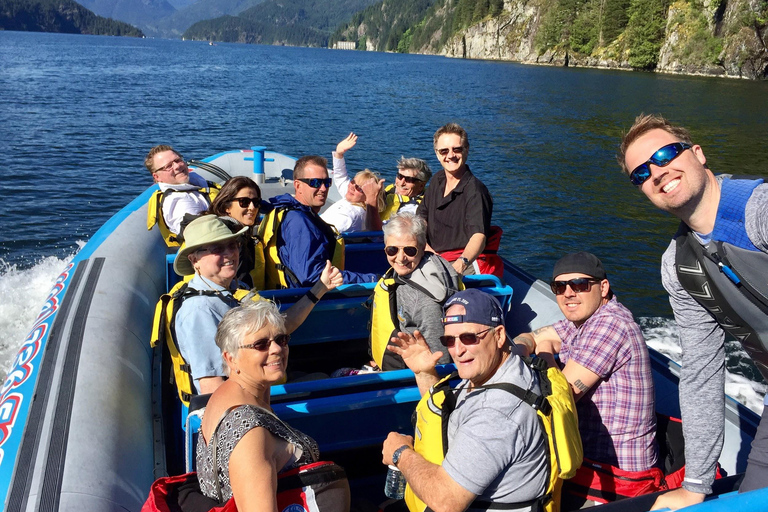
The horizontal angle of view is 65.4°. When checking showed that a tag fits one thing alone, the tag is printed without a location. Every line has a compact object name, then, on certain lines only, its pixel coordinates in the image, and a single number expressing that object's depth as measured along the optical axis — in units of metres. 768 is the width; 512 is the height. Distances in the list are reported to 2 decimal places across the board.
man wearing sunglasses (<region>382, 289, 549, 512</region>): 2.16
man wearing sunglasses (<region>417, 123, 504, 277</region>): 4.57
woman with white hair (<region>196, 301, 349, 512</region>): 2.11
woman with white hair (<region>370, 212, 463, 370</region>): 3.48
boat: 2.83
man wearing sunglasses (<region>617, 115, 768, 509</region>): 2.10
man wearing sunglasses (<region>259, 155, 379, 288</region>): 4.16
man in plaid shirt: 2.78
